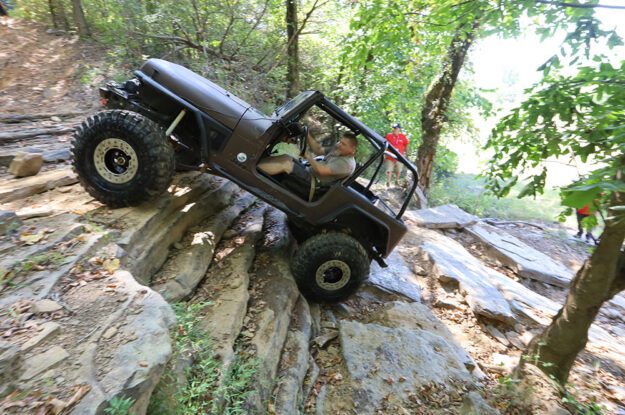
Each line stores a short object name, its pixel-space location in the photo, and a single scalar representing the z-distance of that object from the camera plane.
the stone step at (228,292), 2.96
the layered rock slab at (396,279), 4.99
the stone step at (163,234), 3.06
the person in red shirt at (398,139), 8.40
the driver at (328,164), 3.78
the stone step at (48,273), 2.12
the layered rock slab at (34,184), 3.29
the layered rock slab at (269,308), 2.84
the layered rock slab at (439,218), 7.71
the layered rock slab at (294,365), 2.82
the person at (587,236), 9.39
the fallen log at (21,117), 5.87
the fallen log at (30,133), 4.93
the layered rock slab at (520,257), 6.76
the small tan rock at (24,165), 3.78
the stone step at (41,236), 2.36
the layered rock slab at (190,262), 3.20
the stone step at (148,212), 3.17
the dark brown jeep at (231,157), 3.28
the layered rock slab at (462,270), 4.96
